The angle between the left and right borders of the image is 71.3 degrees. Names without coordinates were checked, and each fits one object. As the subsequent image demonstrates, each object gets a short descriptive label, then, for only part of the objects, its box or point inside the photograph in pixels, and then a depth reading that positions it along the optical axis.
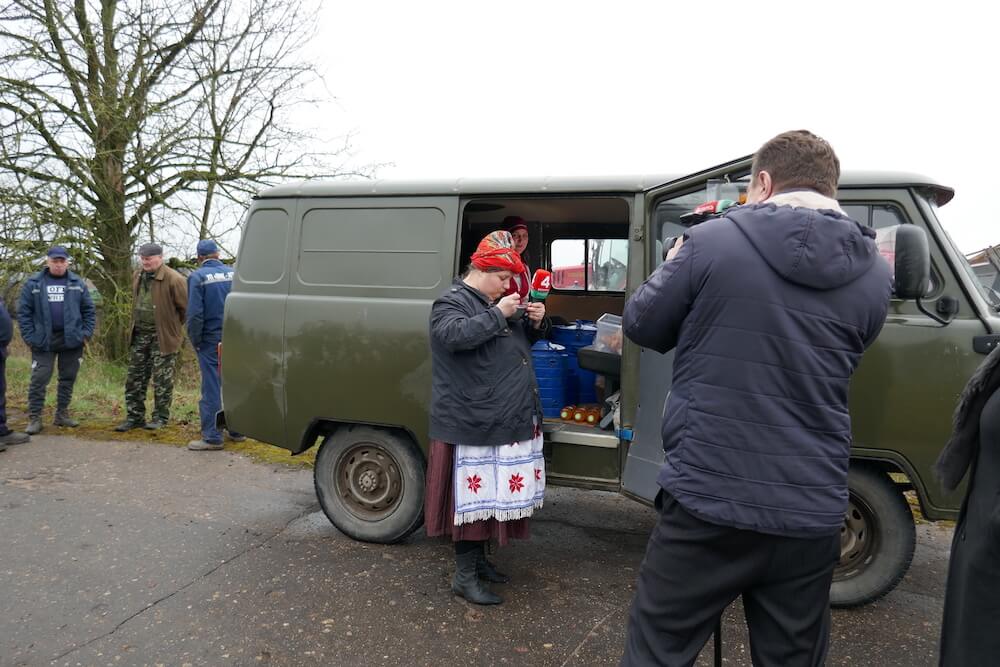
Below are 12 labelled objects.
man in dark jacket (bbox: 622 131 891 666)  1.75
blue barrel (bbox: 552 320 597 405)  4.75
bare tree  10.19
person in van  5.28
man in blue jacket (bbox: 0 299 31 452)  6.81
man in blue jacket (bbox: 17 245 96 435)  7.29
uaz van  3.31
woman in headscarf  3.43
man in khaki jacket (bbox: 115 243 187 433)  7.35
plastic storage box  4.12
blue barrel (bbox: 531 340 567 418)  4.51
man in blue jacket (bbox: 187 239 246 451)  6.71
